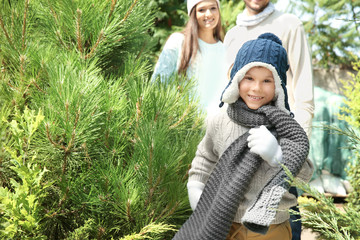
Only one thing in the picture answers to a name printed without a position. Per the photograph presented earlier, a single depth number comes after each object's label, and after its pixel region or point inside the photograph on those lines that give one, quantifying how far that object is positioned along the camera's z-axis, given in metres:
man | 2.06
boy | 1.44
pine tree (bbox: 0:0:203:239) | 1.56
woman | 2.46
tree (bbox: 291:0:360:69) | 7.79
